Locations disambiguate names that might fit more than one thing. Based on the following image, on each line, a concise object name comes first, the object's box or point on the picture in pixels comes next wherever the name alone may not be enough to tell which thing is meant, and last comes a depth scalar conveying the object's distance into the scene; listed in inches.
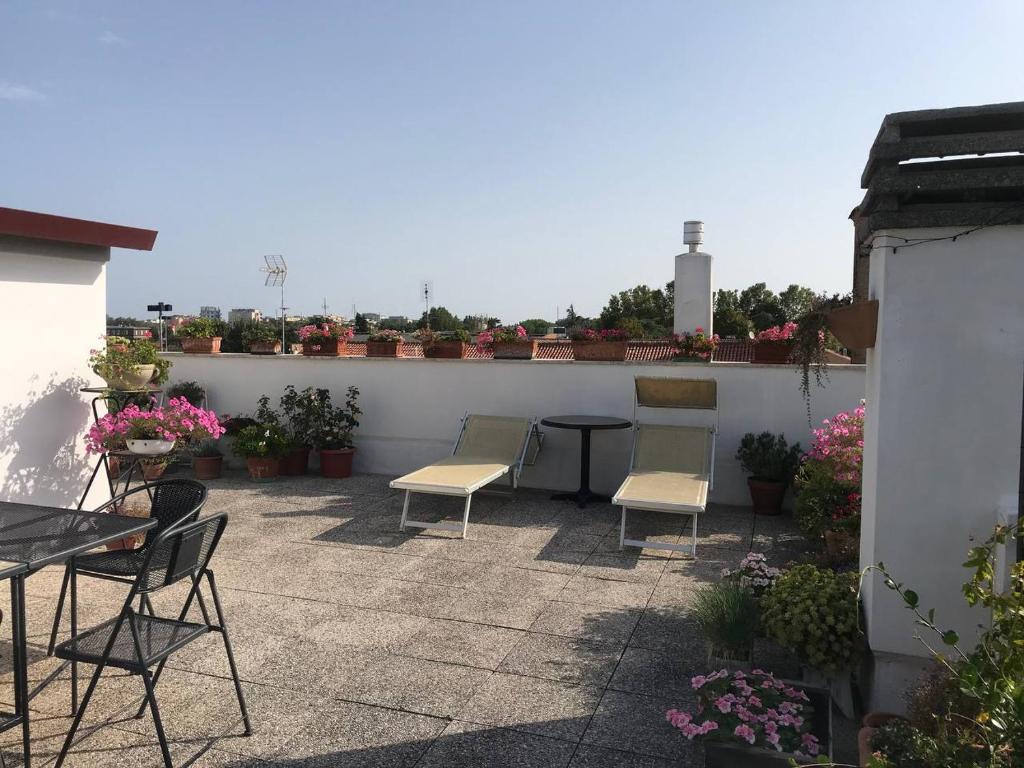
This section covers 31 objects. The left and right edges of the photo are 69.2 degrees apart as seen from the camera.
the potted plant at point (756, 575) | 154.0
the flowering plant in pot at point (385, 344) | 359.6
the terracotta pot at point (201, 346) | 389.4
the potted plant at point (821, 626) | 125.1
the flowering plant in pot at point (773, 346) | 288.8
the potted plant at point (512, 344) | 331.6
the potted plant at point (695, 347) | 302.2
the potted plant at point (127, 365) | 223.8
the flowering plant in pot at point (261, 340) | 390.0
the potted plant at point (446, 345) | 346.3
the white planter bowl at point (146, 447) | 214.7
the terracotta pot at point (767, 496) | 272.5
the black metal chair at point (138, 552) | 137.9
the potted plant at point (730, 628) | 133.9
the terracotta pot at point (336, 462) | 333.4
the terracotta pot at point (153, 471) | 331.0
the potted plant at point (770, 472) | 273.6
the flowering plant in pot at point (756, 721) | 100.4
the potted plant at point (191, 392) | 371.2
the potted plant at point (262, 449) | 329.4
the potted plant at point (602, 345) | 315.9
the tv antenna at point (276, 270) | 528.7
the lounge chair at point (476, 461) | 244.8
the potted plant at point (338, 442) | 334.0
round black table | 283.0
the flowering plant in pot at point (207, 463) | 335.6
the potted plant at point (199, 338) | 389.7
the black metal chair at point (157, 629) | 103.7
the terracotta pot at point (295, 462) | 338.0
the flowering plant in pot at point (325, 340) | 368.5
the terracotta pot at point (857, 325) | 123.6
